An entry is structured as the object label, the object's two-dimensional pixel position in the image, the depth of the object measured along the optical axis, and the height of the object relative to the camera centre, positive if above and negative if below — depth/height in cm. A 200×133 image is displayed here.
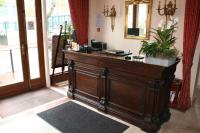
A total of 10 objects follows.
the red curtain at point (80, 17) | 445 +61
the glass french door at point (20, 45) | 369 -9
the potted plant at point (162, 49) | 243 -11
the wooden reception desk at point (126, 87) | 254 -73
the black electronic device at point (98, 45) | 431 -10
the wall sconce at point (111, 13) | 429 +67
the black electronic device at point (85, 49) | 345 -15
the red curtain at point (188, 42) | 293 -2
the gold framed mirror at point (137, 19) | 373 +48
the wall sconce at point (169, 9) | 335 +59
